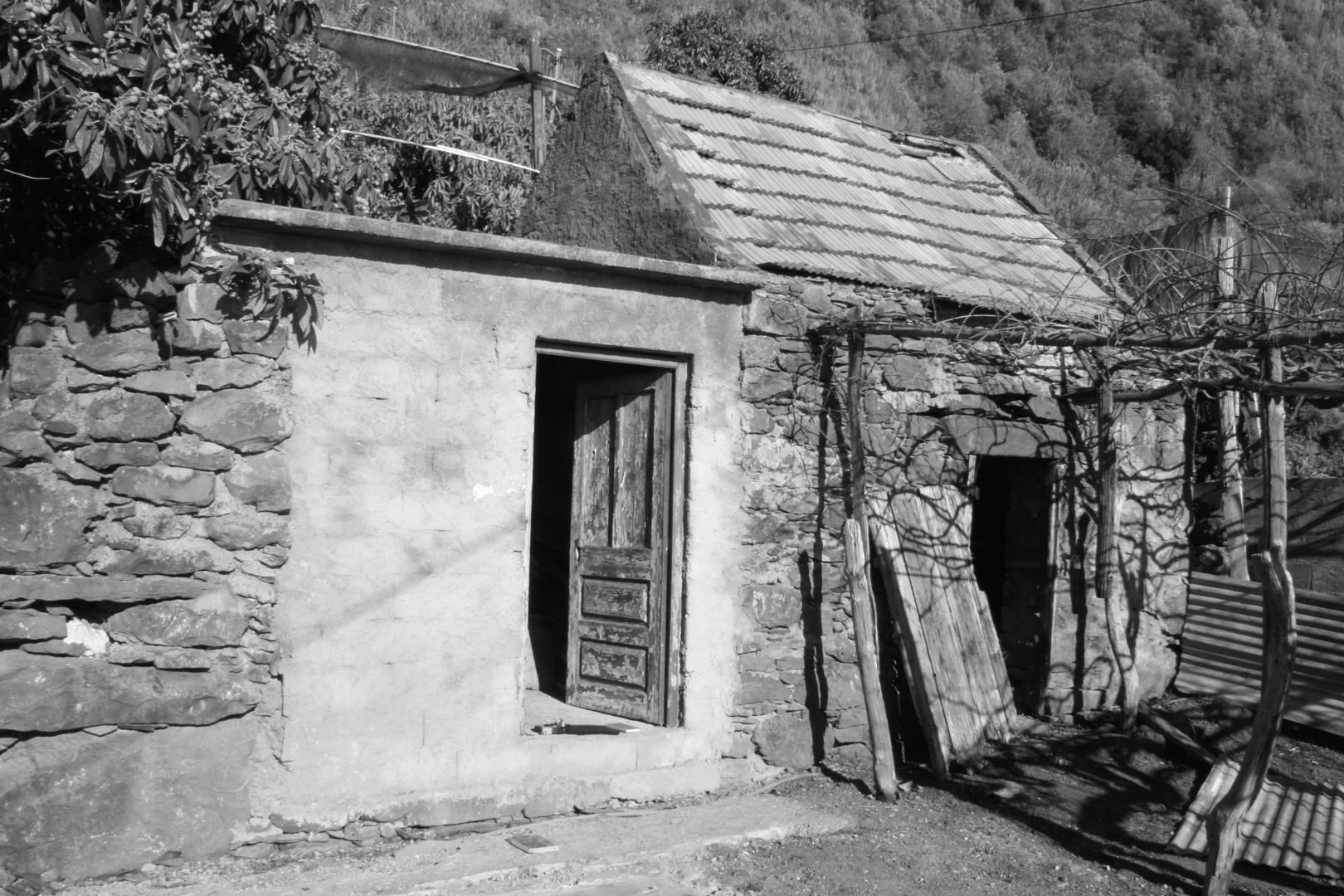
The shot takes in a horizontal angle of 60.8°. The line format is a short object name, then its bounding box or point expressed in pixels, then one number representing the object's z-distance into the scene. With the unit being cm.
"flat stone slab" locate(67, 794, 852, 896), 480
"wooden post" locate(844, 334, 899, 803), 631
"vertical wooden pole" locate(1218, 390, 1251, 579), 810
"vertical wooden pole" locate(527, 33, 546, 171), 1292
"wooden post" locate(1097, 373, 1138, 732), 766
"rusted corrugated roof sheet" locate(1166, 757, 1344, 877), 552
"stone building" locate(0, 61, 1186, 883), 485
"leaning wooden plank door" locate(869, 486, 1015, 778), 673
